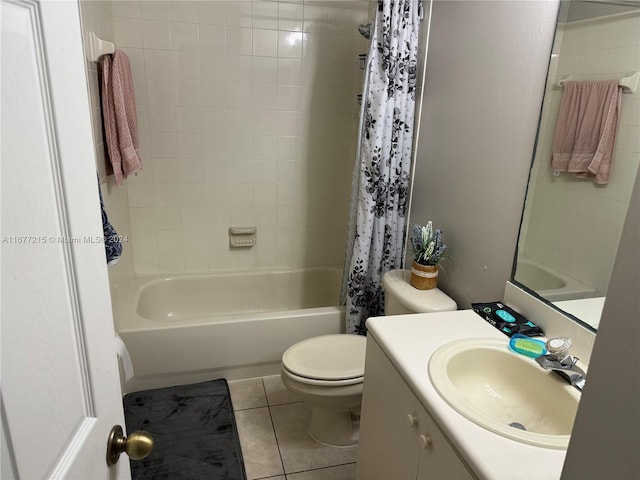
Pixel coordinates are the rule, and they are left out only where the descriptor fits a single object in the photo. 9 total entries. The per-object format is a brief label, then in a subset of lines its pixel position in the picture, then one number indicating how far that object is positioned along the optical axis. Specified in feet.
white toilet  5.86
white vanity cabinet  3.43
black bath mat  5.87
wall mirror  3.76
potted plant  6.07
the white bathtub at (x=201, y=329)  7.25
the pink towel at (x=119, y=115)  6.45
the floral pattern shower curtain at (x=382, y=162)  6.53
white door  1.61
